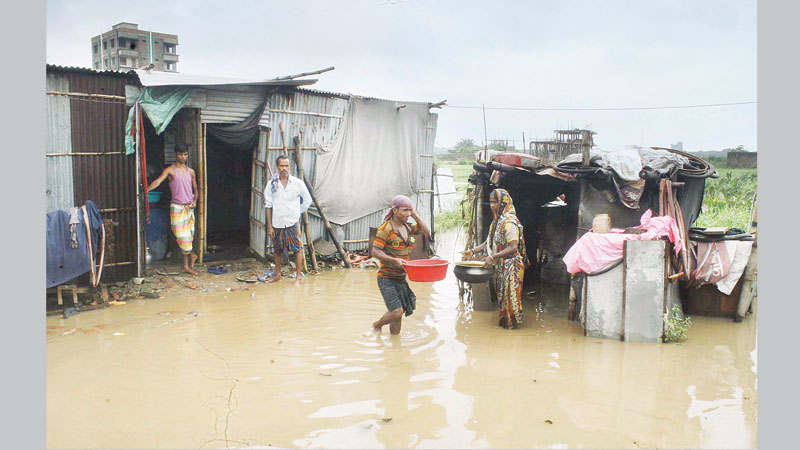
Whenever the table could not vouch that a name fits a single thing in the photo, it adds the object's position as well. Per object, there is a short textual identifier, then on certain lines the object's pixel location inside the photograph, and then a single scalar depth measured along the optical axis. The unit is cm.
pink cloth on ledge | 623
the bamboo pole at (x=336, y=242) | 1038
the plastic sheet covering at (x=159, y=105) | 788
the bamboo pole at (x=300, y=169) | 979
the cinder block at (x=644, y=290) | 609
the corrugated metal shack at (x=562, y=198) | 710
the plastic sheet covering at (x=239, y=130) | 928
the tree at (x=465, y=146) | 4057
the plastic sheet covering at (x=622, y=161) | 681
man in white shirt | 853
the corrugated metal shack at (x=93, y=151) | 746
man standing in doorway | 843
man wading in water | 573
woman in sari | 642
